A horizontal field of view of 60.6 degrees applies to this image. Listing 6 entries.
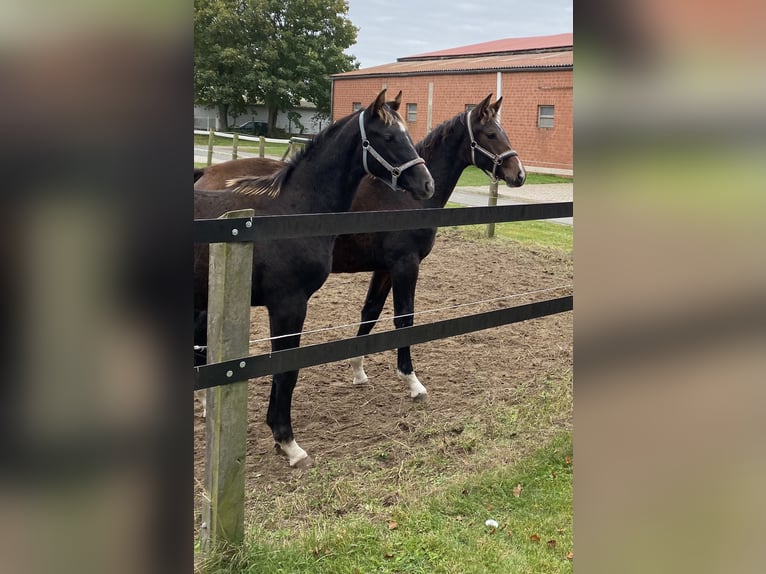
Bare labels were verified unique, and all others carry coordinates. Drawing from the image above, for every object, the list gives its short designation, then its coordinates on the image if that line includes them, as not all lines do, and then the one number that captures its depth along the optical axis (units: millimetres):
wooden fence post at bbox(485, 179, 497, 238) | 9047
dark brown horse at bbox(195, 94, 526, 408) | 4285
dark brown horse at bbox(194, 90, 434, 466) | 3262
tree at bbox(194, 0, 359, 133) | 34969
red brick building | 21688
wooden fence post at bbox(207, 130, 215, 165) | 12992
